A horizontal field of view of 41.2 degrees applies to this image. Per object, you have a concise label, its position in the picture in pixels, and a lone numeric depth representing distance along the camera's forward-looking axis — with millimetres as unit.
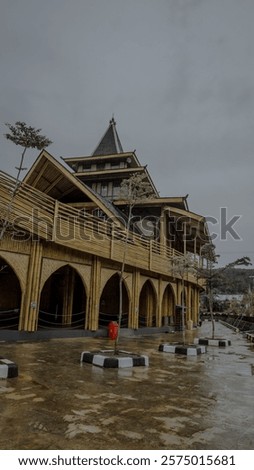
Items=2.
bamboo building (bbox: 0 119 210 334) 11781
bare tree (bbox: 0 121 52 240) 7371
